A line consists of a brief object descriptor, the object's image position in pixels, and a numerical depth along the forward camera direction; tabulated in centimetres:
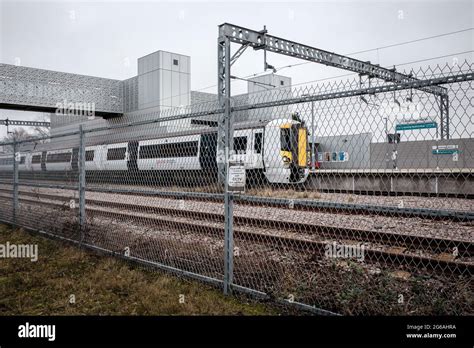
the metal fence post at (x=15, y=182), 900
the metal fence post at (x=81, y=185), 689
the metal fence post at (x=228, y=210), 447
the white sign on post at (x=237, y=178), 437
